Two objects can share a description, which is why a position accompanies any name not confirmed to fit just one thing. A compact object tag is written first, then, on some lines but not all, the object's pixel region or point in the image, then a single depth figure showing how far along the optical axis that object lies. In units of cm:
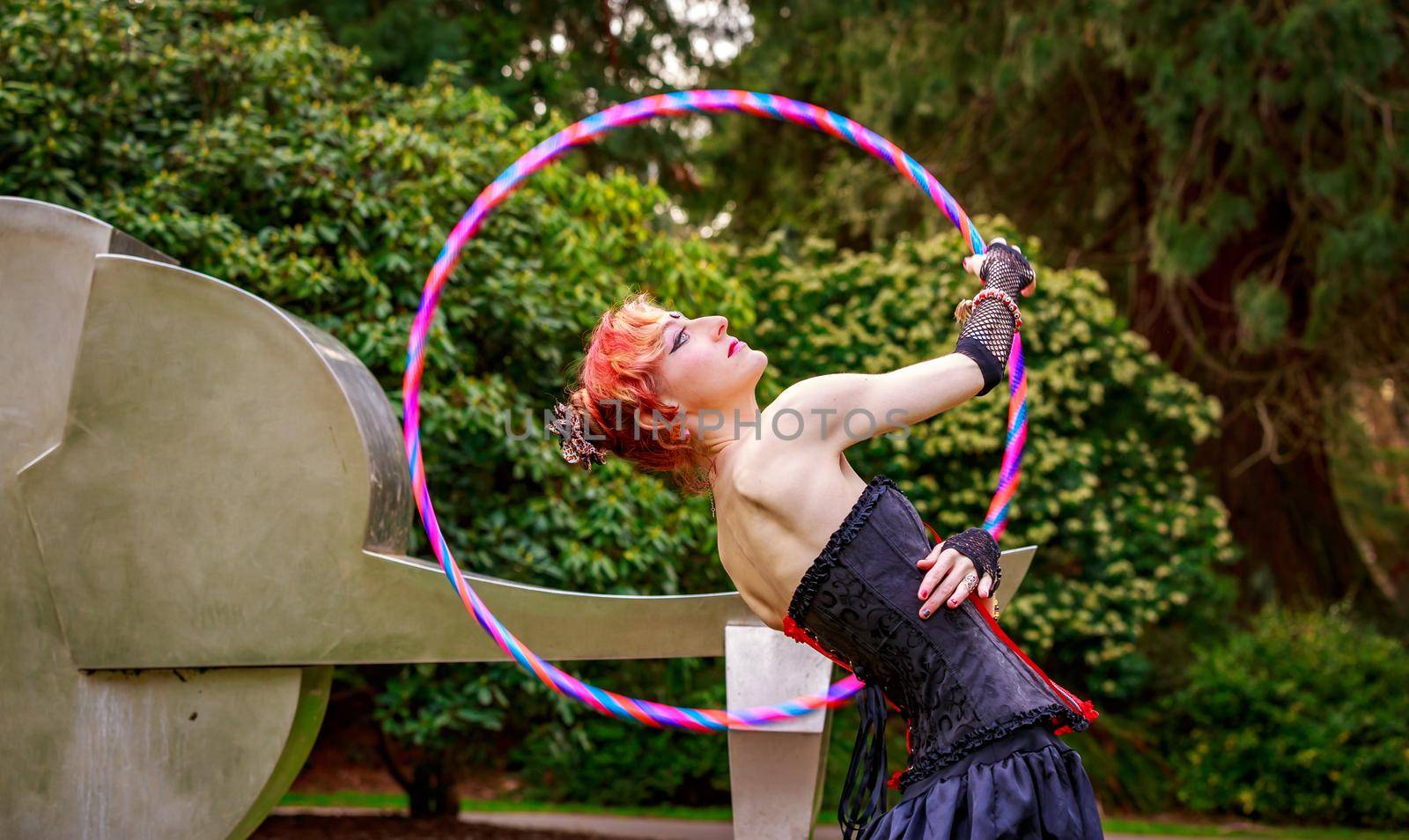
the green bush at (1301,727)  841
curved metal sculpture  395
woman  246
